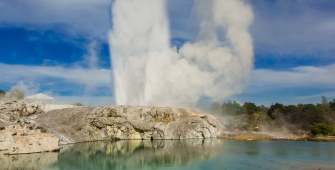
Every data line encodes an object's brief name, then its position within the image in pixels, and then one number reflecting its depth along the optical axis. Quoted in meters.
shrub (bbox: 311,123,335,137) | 42.34
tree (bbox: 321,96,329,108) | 73.66
